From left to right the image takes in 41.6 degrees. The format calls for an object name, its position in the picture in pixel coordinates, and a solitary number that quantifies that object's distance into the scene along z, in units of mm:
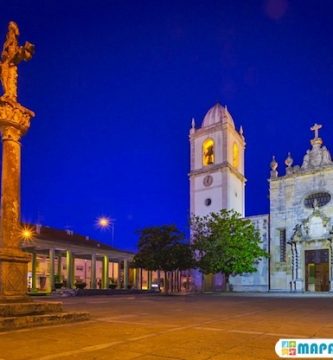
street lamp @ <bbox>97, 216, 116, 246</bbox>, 51700
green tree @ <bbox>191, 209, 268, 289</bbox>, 38344
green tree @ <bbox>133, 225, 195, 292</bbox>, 37812
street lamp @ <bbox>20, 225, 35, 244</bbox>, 33353
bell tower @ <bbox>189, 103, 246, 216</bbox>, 50312
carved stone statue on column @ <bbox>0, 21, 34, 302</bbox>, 10797
